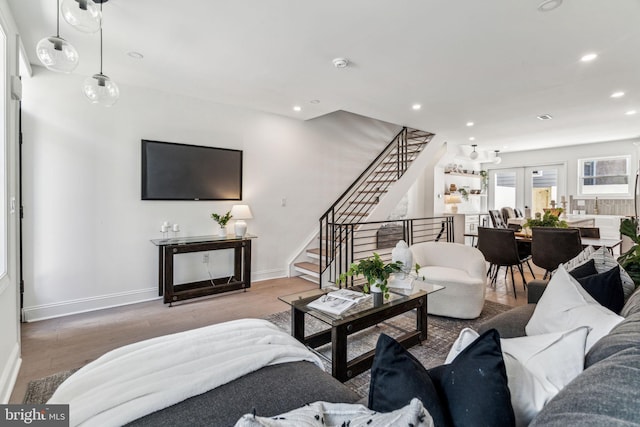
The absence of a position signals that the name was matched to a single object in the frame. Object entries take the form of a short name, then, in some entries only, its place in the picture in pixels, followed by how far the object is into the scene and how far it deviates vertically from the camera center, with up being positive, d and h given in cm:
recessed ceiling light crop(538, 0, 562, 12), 212 +142
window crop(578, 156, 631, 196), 712 +82
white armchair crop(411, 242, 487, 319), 321 -75
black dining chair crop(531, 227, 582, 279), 375 -45
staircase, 542 +53
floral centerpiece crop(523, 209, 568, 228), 427 -17
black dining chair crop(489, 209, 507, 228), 620 -20
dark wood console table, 370 -74
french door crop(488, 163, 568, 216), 811 +65
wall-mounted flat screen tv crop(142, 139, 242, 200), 391 +51
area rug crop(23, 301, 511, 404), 214 -118
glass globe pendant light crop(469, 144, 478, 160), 712 +125
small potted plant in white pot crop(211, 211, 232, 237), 432 -16
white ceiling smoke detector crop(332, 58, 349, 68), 302 +146
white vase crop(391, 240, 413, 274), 276 -41
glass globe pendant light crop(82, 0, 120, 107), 219 +86
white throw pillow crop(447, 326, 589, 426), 87 -48
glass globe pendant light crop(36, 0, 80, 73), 180 +92
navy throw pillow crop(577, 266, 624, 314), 160 -42
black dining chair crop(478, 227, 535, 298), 406 -50
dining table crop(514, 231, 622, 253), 375 -40
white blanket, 108 -67
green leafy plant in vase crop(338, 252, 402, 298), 242 -49
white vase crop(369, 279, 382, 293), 245 -61
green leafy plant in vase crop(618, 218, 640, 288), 199 -32
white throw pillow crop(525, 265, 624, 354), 118 -44
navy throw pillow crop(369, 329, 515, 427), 77 -47
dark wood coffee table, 211 -80
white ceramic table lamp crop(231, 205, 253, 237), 438 -9
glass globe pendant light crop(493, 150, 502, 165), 797 +130
